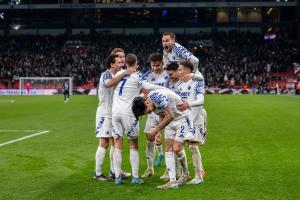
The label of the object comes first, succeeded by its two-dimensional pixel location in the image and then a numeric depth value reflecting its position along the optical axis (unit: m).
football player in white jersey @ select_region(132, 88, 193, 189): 9.19
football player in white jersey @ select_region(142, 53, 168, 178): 11.35
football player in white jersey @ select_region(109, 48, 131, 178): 10.72
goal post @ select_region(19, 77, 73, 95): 65.19
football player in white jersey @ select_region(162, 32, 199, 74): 11.12
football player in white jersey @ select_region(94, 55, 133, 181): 10.77
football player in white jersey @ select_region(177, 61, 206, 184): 10.41
